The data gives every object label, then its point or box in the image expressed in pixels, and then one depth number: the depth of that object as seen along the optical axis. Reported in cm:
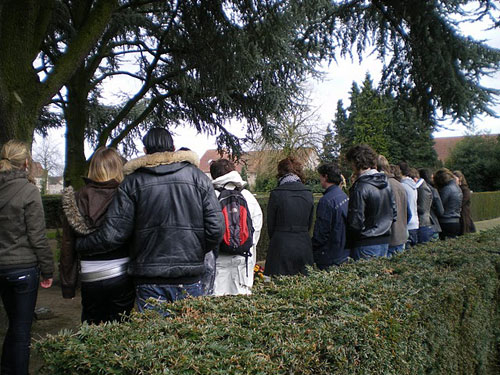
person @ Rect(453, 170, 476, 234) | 780
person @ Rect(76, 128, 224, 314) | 287
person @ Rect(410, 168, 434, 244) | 697
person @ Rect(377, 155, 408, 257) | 563
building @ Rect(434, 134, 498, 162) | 6990
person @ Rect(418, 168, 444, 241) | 730
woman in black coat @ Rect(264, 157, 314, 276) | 461
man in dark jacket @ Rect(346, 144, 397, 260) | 445
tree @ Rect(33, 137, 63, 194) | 4217
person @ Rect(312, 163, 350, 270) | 455
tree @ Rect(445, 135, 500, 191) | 3450
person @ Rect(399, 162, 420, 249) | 655
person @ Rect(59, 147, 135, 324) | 302
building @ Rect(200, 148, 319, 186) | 3600
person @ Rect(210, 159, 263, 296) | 397
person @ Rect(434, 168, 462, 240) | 730
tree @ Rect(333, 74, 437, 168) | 3922
